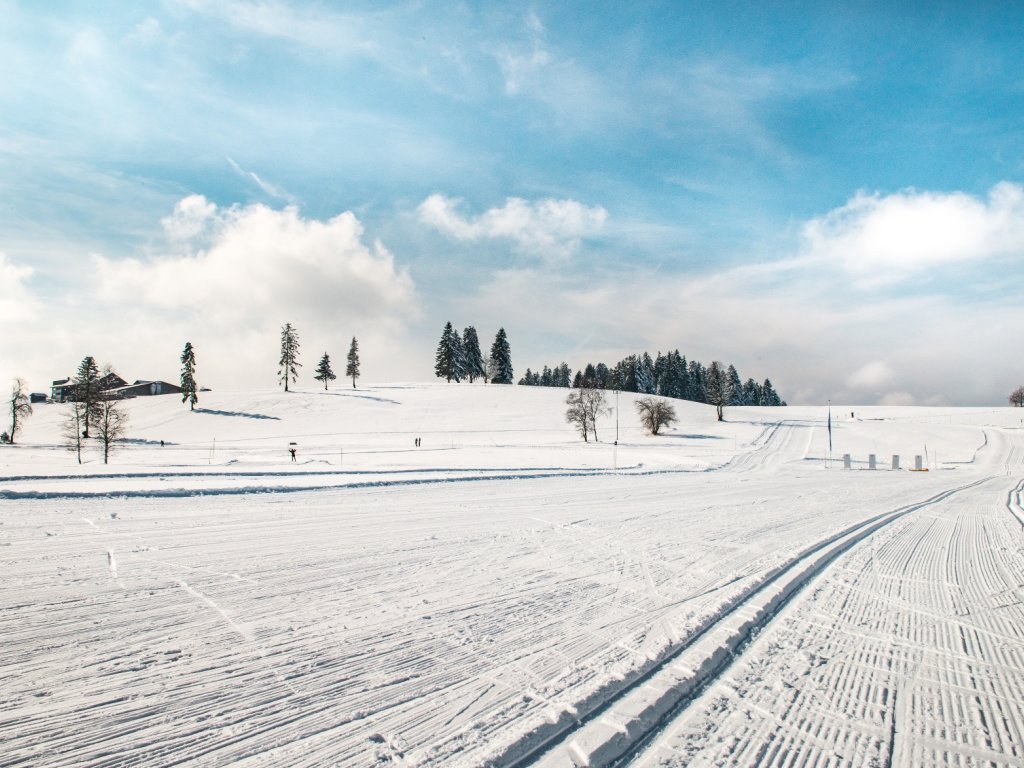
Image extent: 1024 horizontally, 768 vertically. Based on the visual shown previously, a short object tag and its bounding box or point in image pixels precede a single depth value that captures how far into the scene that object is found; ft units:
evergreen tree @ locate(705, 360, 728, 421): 231.50
